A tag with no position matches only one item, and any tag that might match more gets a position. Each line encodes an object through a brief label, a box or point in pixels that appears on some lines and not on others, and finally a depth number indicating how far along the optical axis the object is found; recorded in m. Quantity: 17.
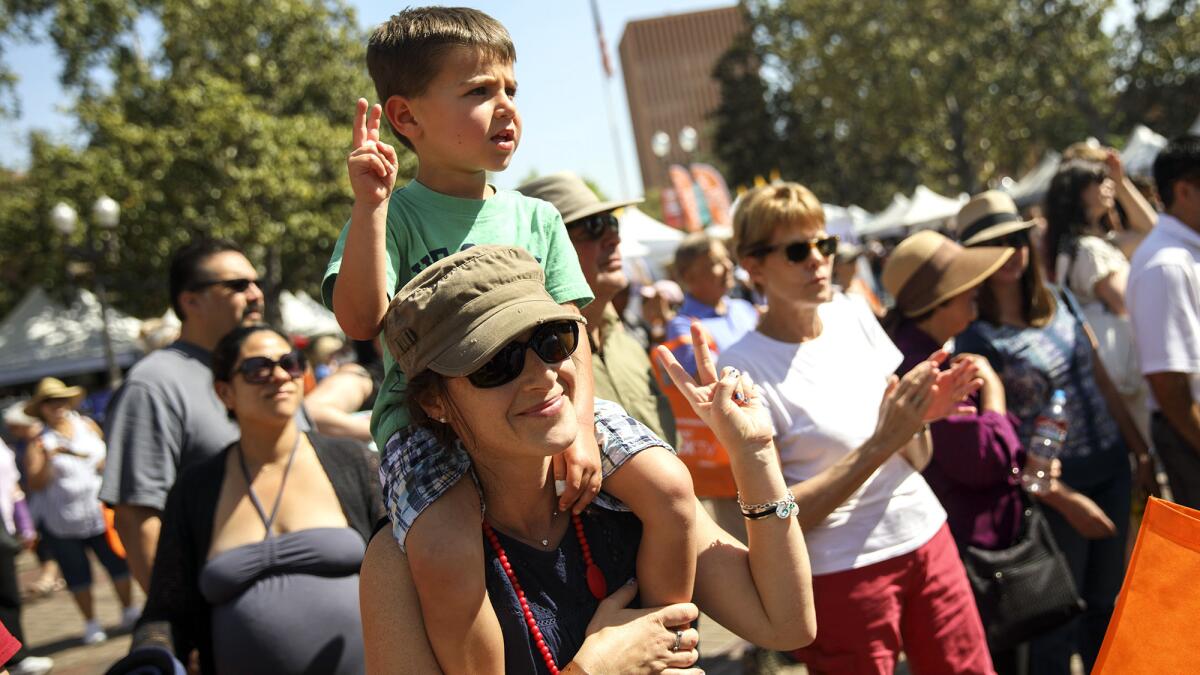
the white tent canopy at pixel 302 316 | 32.94
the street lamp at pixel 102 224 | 16.89
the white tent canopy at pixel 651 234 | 15.68
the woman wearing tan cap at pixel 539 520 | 1.83
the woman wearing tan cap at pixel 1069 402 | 3.85
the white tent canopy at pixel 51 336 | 30.23
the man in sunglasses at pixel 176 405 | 3.66
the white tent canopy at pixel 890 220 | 32.90
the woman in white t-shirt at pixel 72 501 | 8.55
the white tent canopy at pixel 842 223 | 21.91
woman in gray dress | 3.07
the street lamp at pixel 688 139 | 28.03
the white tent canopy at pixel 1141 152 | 20.47
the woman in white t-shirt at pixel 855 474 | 2.86
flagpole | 33.72
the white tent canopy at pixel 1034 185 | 26.42
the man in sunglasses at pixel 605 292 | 3.32
